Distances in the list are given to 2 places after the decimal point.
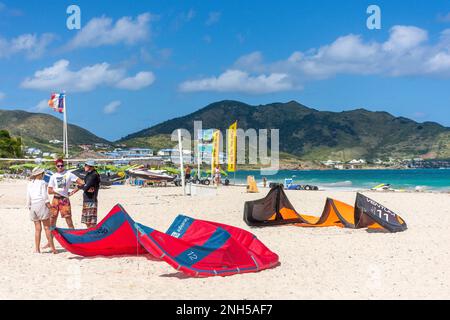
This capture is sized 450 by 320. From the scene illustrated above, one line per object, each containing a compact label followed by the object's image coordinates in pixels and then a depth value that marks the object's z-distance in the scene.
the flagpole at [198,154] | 34.55
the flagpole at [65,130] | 36.66
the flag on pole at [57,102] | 36.50
